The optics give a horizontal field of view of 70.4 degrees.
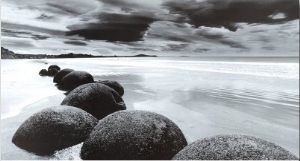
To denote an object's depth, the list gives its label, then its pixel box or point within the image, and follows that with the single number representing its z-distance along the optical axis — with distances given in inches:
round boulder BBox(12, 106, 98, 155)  127.1
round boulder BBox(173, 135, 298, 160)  70.2
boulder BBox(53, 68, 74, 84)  420.2
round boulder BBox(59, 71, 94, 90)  335.9
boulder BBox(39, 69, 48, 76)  576.4
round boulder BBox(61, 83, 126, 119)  176.1
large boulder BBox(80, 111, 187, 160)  102.4
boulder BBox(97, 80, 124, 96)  285.2
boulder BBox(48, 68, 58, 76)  569.0
